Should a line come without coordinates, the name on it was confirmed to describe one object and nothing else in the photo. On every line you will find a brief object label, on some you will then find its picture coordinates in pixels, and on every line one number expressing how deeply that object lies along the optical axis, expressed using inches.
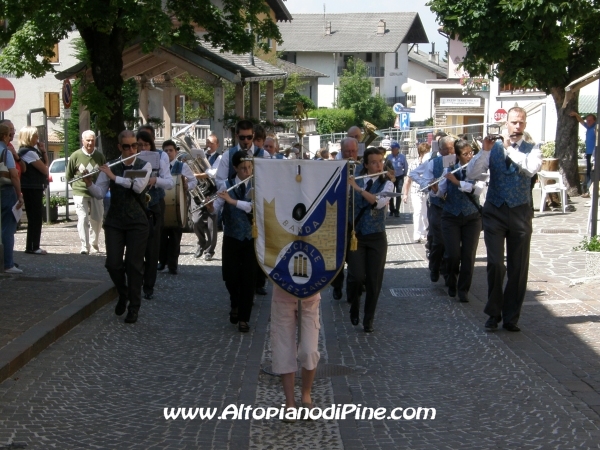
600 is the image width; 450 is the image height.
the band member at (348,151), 424.2
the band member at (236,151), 388.5
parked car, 1117.1
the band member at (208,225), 600.7
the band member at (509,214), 360.5
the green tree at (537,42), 952.9
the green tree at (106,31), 673.0
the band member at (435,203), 482.6
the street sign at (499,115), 1275.8
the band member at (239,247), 382.9
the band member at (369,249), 386.0
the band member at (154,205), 415.5
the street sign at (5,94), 534.3
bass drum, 509.4
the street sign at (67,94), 806.5
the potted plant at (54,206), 877.8
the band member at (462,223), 457.7
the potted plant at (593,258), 486.6
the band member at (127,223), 384.2
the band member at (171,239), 526.9
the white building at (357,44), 3595.0
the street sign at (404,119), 1675.7
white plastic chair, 929.5
